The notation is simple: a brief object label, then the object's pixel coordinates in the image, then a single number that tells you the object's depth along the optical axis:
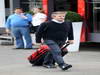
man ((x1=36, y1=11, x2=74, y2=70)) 10.30
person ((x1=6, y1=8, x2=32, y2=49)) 15.34
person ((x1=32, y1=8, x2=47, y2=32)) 14.93
